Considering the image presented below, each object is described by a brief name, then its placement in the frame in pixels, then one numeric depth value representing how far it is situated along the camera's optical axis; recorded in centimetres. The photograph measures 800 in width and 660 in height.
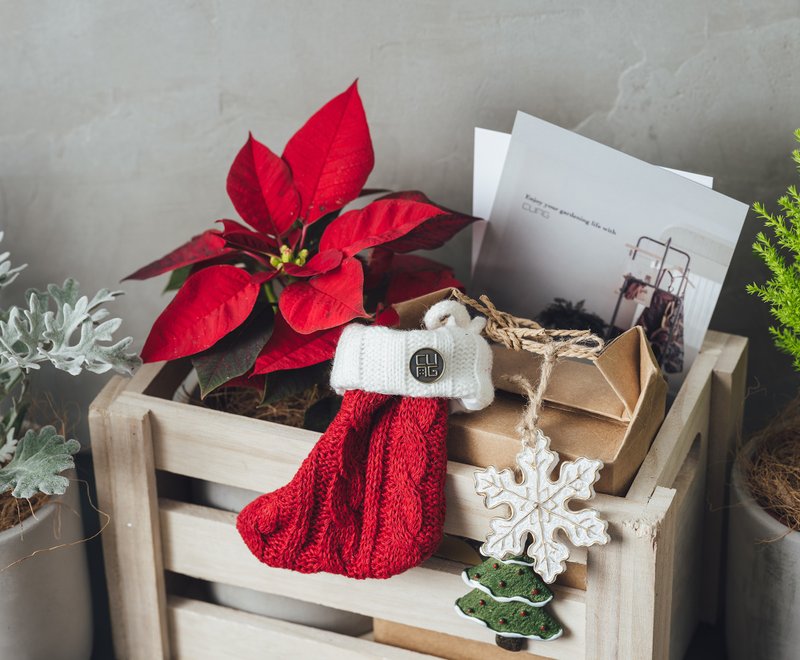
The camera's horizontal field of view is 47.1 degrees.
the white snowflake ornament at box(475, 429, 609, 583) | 66
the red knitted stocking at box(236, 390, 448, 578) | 69
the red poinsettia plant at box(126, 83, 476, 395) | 77
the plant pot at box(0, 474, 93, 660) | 81
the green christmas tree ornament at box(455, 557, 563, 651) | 70
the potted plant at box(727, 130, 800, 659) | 77
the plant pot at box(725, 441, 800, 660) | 80
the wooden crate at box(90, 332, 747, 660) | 69
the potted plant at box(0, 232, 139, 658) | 76
